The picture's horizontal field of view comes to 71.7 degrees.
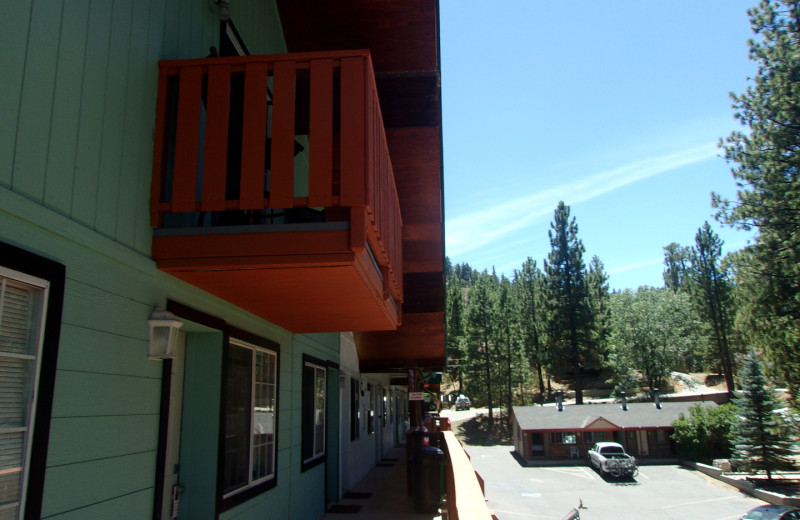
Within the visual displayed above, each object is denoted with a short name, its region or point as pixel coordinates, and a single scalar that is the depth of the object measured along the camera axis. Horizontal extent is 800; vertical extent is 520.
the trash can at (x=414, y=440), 9.19
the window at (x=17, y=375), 2.21
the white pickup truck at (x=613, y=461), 28.42
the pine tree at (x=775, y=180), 20.97
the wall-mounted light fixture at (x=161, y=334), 3.33
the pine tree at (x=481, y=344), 47.50
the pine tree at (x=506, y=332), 47.44
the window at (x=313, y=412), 7.32
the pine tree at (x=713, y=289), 46.12
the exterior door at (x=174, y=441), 4.09
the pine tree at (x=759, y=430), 26.48
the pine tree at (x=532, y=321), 48.78
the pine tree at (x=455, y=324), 51.47
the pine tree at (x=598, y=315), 45.31
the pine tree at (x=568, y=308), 45.38
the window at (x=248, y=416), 4.68
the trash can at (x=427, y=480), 8.34
